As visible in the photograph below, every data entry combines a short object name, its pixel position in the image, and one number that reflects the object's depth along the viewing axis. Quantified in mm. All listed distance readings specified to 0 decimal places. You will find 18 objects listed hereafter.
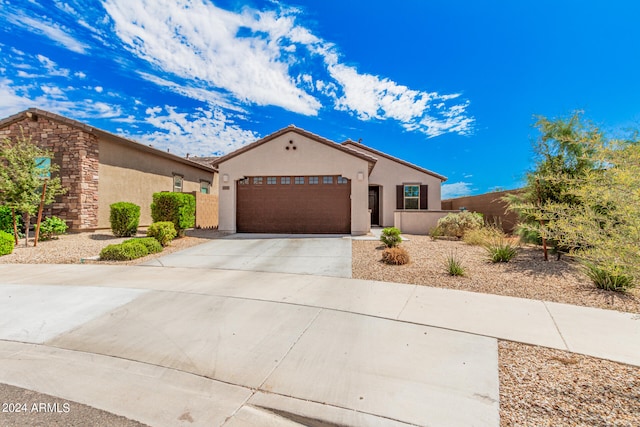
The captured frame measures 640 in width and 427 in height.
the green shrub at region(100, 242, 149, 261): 8422
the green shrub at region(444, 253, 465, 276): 6676
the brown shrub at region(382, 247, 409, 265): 7738
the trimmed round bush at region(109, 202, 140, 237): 11992
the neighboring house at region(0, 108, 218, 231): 12547
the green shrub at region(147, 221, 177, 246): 10234
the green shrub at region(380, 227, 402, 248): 9742
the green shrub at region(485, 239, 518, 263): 7941
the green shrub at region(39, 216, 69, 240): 11102
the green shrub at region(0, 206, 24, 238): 11125
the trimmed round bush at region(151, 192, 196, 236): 11789
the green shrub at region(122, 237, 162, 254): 9375
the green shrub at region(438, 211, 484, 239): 12938
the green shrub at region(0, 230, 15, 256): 8773
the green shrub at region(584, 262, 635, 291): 5473
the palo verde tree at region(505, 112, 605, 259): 8523
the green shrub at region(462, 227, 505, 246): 10301
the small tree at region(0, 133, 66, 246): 9758
